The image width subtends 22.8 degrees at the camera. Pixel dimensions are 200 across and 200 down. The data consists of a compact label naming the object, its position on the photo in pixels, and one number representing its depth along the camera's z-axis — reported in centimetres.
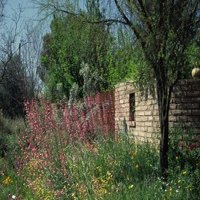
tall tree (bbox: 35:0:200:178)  668
